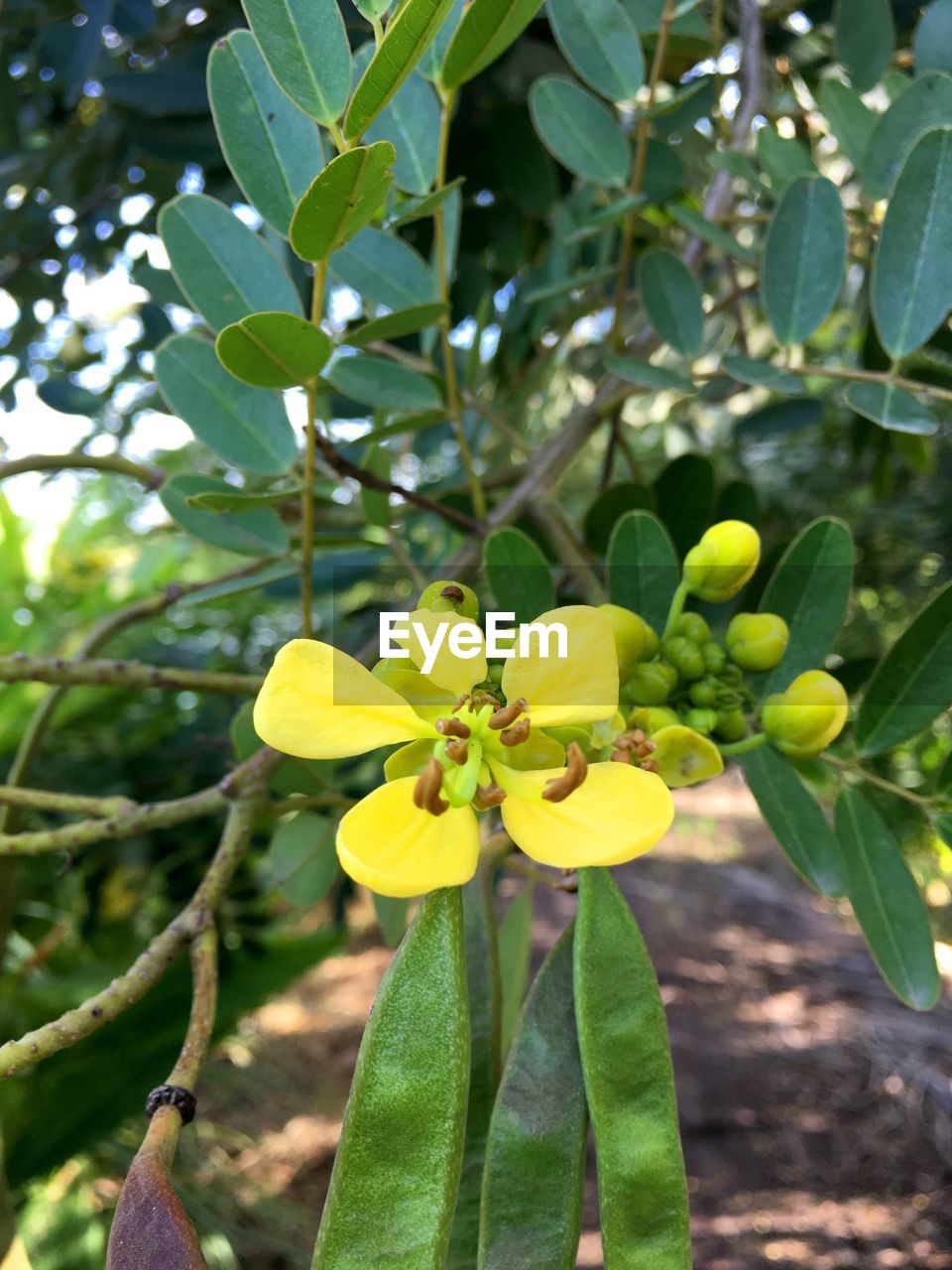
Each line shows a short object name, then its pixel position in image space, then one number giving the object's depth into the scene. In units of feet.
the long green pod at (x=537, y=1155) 0.38
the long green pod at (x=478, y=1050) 0.43
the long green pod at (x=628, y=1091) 0.38
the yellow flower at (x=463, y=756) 0.35
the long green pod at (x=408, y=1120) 0.35
